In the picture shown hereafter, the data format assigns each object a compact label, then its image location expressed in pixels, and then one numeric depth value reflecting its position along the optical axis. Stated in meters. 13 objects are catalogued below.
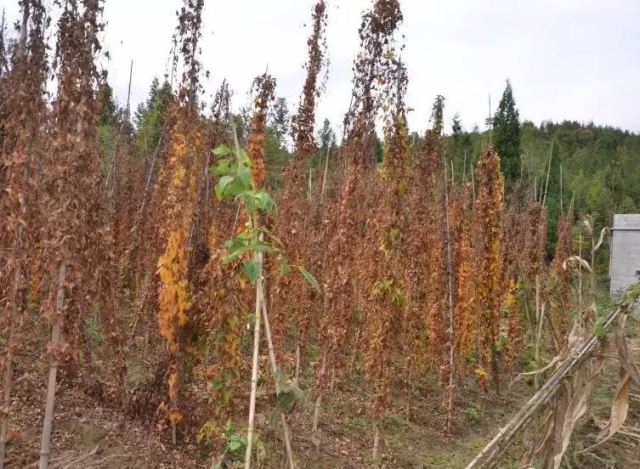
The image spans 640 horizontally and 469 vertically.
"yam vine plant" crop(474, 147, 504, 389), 8.13
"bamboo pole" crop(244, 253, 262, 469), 1.67
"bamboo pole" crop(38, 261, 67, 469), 3.28
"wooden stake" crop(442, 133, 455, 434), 7.63
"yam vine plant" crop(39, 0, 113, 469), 3.28
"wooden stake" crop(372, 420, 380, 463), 5.72
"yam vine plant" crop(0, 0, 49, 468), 3.62
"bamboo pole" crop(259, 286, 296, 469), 1.65
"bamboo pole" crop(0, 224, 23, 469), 3.67
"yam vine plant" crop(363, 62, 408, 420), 5.49
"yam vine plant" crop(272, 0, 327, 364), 6.55
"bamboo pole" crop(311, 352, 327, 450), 6.24
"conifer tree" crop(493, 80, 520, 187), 31.19
